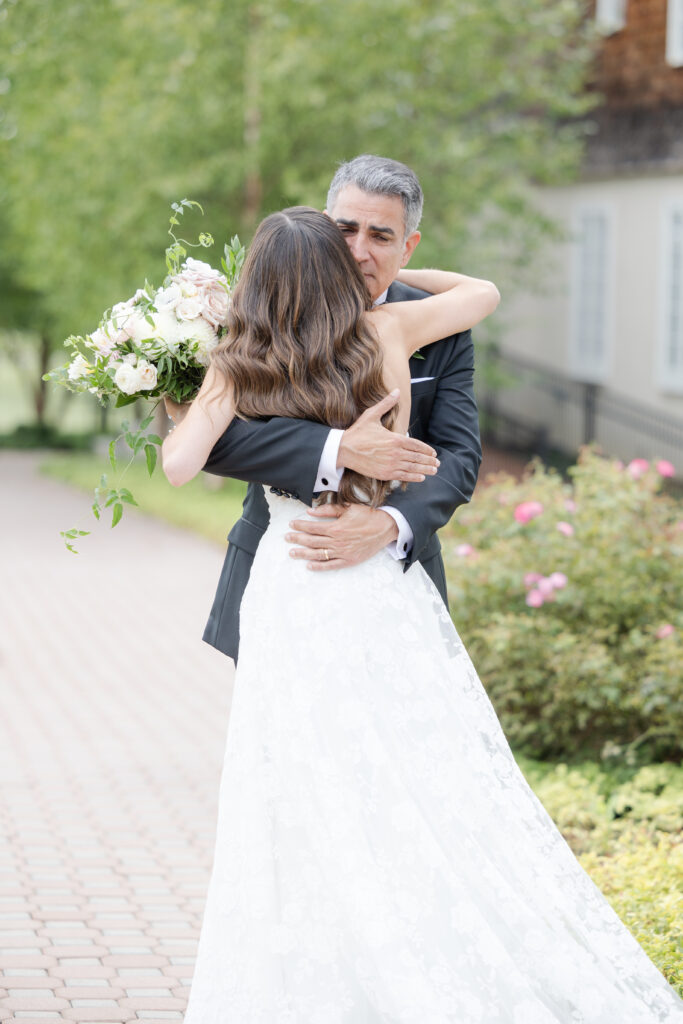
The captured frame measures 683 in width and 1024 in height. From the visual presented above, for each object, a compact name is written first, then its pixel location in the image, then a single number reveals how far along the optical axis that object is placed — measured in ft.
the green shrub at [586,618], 20.68
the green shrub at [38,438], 103.55
